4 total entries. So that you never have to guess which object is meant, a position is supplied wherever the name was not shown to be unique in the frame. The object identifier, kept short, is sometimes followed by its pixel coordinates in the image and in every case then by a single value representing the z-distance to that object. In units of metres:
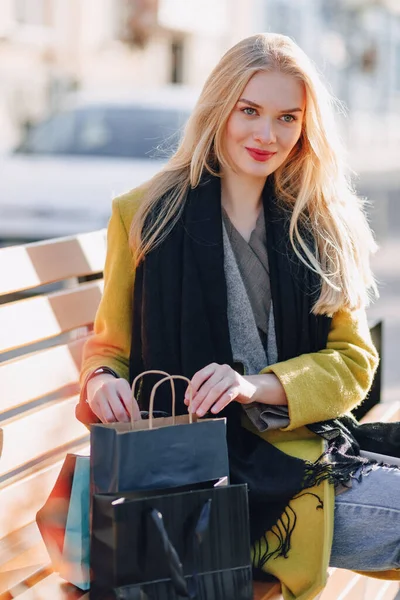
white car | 7.56
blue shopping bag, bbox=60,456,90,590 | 2.35
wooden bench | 2.74
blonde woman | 2.45
